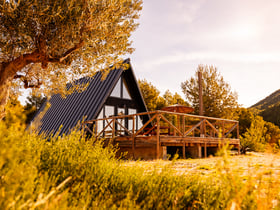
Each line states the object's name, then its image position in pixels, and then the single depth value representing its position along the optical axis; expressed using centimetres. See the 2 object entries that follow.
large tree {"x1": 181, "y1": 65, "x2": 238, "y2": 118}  2509
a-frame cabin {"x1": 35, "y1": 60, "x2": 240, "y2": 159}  999
